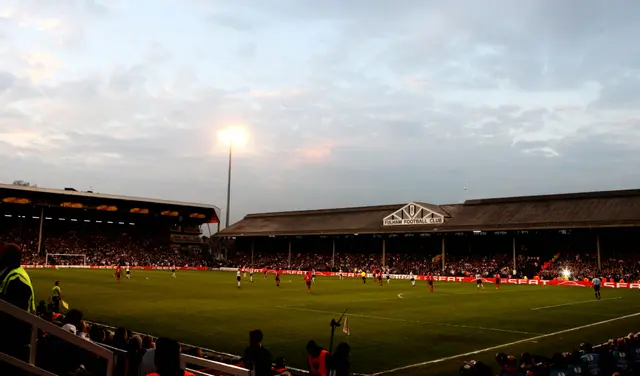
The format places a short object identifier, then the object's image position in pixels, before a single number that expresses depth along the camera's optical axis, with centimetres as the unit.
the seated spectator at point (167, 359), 477
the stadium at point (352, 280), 1504
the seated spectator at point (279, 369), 788
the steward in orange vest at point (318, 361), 832
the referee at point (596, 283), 3562
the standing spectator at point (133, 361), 584
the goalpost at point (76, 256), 7532
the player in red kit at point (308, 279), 3857
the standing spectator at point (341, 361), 795
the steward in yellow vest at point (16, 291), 505
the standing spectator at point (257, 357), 698
